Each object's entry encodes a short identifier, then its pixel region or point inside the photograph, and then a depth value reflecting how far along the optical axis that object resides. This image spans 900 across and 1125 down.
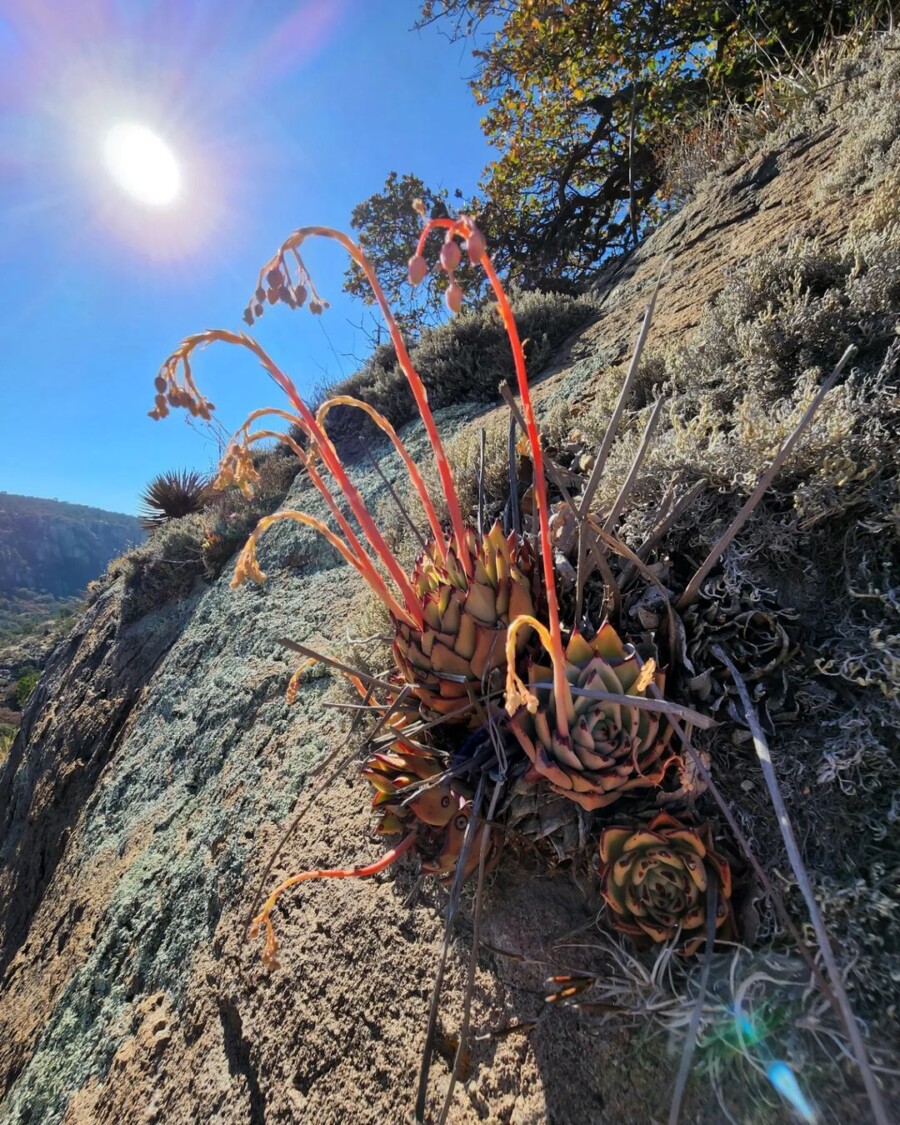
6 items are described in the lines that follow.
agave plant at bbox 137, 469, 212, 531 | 5.89
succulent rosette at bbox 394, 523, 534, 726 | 0.48
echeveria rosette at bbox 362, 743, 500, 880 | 0.48
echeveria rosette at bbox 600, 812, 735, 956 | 0.39
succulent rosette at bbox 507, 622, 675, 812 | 0.41
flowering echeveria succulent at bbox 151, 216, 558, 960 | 0.47
